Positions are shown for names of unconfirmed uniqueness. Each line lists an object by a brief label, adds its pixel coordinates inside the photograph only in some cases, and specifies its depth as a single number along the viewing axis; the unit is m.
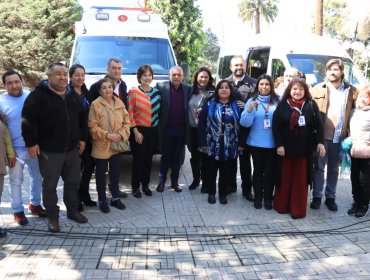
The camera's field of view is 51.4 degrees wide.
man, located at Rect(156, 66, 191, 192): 5.49
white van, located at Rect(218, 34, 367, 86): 8.59
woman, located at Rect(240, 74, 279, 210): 4.94
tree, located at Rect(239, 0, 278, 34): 48.34
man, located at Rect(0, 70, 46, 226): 4.43
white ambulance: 6.78
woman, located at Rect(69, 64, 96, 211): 4.64
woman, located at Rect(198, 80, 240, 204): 5.08
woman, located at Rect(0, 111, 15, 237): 4.14
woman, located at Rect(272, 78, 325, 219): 4.72
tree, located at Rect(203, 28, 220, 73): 51.62
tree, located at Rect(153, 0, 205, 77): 13.58
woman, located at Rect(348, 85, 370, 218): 4.75
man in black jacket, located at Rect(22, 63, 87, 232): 4.06
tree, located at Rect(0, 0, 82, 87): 23.09
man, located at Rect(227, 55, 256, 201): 5.51
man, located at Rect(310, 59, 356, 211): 4.93
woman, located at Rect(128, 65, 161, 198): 5.31
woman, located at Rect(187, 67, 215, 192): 5.52
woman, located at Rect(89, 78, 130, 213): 4.74
